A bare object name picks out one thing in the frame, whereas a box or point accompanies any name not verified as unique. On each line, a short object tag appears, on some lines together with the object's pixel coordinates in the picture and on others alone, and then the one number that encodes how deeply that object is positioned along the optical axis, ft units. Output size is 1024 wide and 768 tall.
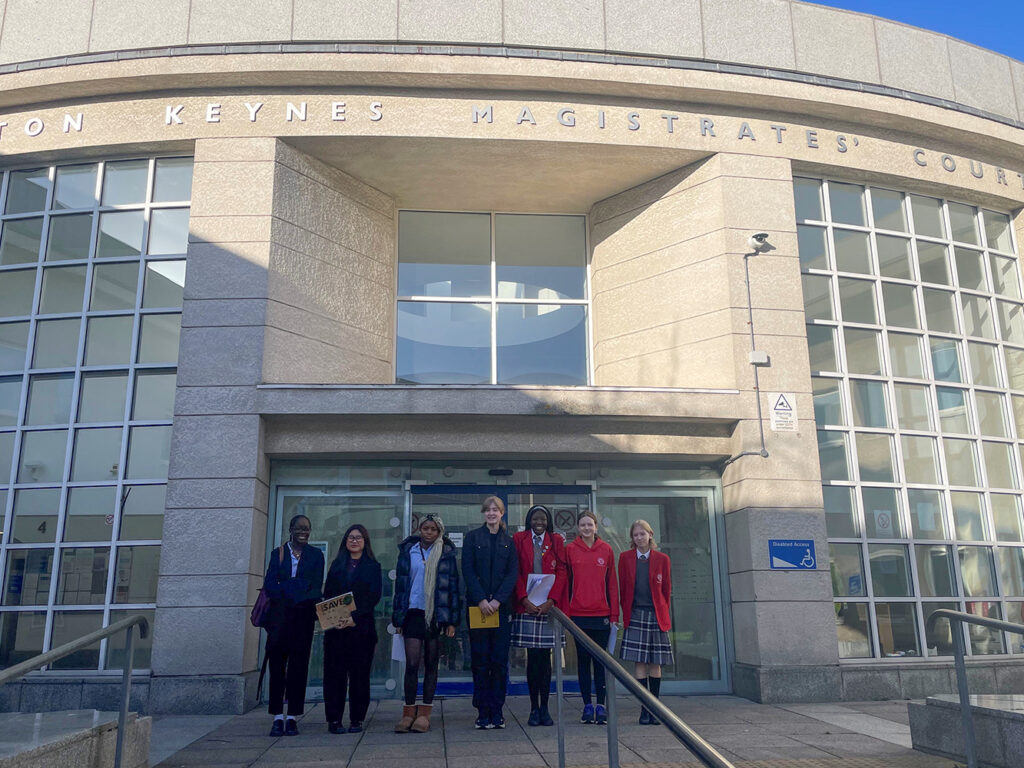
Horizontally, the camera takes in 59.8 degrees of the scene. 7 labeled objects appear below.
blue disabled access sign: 31.32
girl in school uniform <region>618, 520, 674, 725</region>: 23.86
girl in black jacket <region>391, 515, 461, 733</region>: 23.08
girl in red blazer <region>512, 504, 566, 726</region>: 23.82
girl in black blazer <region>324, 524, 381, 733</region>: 23.34
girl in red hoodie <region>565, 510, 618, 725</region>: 24.00
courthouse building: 31.12
